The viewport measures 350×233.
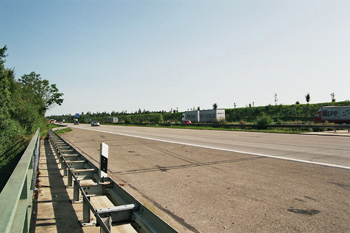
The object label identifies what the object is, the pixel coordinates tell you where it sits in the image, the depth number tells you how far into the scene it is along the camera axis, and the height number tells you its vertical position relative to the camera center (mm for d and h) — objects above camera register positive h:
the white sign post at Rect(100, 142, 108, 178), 5270 -851
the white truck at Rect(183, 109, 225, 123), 51722 +661
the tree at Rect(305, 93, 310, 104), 59494 +4451
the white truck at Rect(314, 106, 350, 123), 39625 +451
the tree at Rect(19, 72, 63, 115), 55375 +7114
